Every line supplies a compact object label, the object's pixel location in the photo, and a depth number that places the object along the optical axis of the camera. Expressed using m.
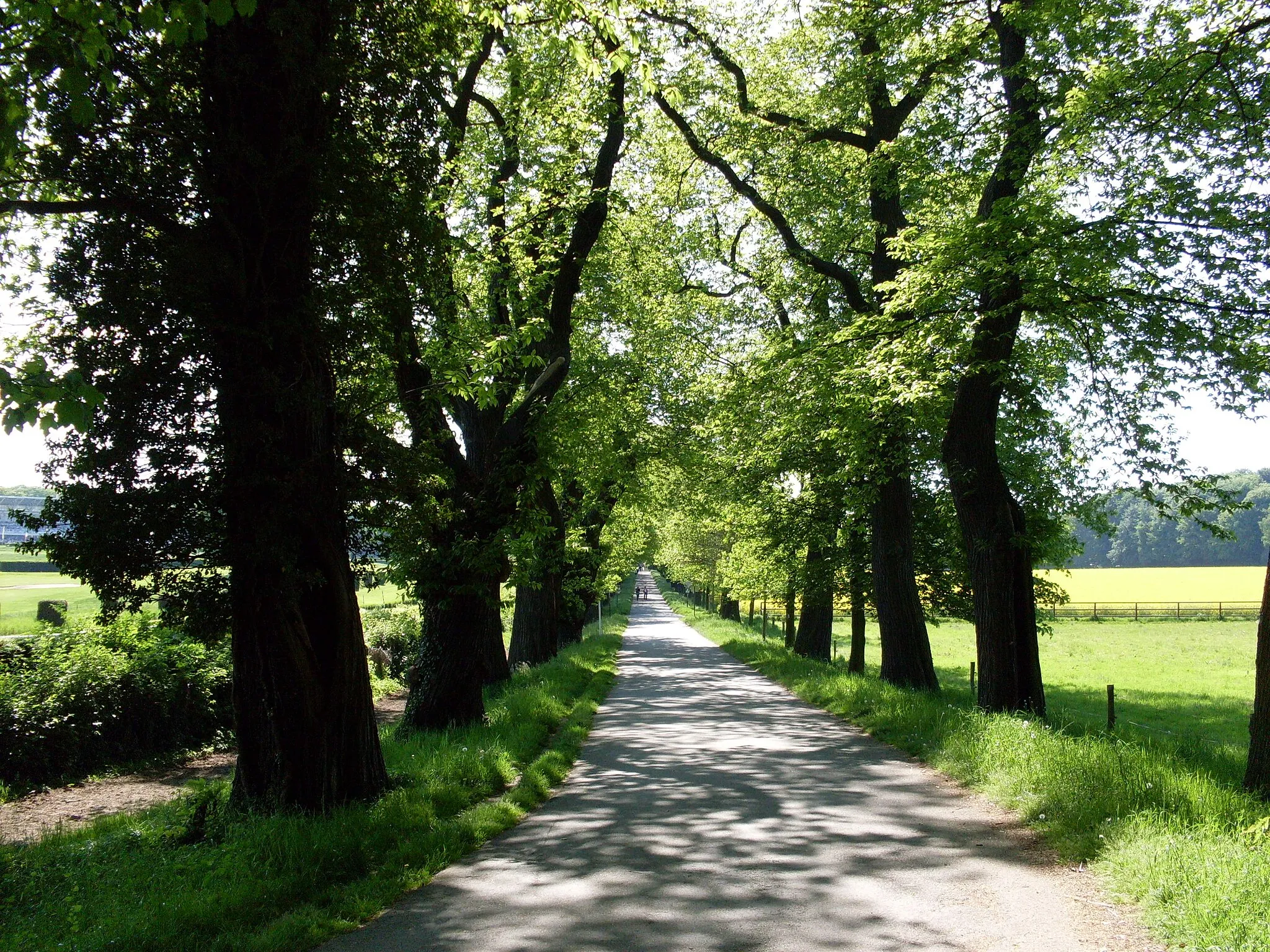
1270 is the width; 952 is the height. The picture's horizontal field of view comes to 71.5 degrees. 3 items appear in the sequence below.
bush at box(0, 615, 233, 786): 11.50
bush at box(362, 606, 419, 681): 24.77
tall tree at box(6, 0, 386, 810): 6.35
